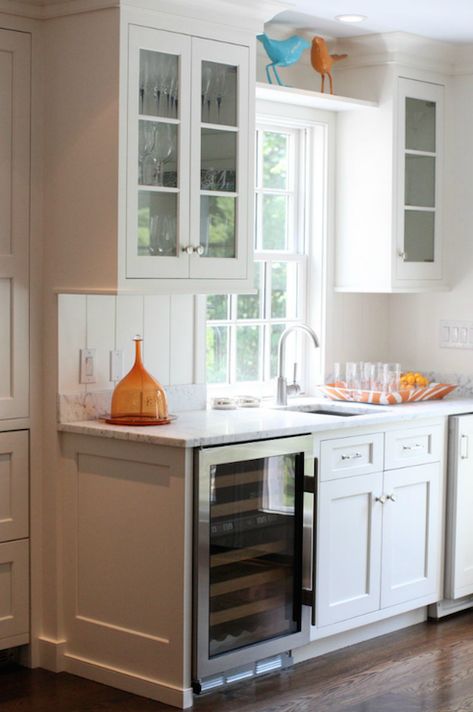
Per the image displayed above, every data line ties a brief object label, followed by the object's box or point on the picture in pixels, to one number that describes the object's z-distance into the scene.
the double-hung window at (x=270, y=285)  4.89
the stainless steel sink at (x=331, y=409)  4.77
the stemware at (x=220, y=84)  4.05
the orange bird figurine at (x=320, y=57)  4.78
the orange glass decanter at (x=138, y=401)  4.00
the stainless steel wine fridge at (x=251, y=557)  3.75
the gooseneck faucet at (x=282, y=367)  4.77
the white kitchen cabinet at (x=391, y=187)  4.97
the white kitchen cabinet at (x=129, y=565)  3.73
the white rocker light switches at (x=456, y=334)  5.22
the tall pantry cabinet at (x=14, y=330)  3.92
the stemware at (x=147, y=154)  3.85
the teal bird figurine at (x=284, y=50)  4.60
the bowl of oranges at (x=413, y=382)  5.03
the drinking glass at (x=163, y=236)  3.89
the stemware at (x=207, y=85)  4.02
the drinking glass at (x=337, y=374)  5.17
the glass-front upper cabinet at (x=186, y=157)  3.83
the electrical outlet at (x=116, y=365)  4.18
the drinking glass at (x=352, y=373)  5.07
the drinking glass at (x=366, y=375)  5.04
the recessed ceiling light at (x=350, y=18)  4.53
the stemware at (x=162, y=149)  3.89
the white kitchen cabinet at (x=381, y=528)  4.24
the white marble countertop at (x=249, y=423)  3.75
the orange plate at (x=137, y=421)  3.96
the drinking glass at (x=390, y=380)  4.96
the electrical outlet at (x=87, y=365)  4.09
